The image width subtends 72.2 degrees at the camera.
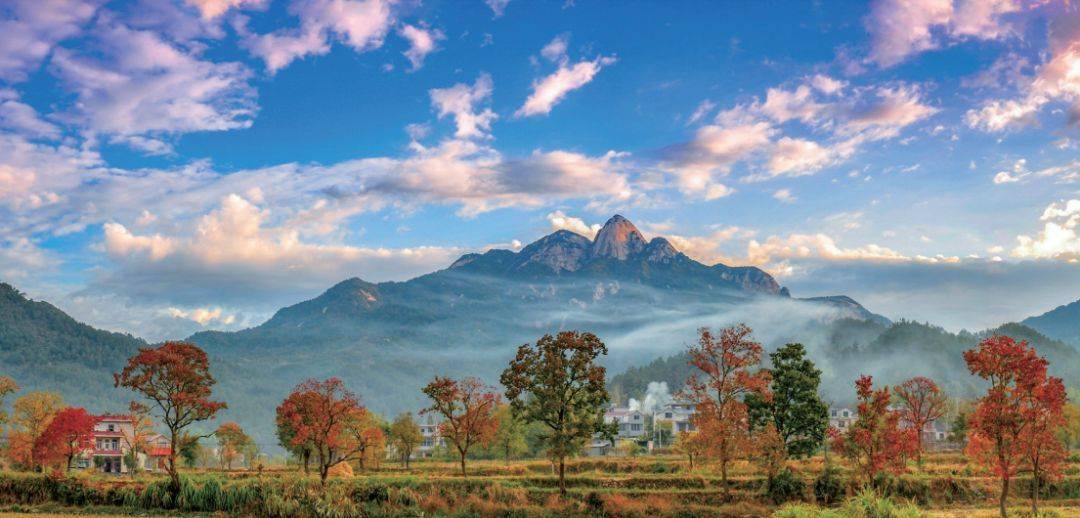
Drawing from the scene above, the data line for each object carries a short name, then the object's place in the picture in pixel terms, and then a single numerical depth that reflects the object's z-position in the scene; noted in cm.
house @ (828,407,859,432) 18775
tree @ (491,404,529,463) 10806
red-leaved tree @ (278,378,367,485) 6194
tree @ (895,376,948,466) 7756
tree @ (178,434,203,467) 9605
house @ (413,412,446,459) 18864
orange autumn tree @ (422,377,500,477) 7344
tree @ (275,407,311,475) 7169
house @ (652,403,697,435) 17130
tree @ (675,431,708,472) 5777
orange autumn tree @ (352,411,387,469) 8086
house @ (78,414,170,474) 11919
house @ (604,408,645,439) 19112
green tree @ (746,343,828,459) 6919
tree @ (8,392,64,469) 7400
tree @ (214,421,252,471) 10069
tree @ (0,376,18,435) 7181
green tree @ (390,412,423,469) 9819
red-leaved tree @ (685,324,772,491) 5512
